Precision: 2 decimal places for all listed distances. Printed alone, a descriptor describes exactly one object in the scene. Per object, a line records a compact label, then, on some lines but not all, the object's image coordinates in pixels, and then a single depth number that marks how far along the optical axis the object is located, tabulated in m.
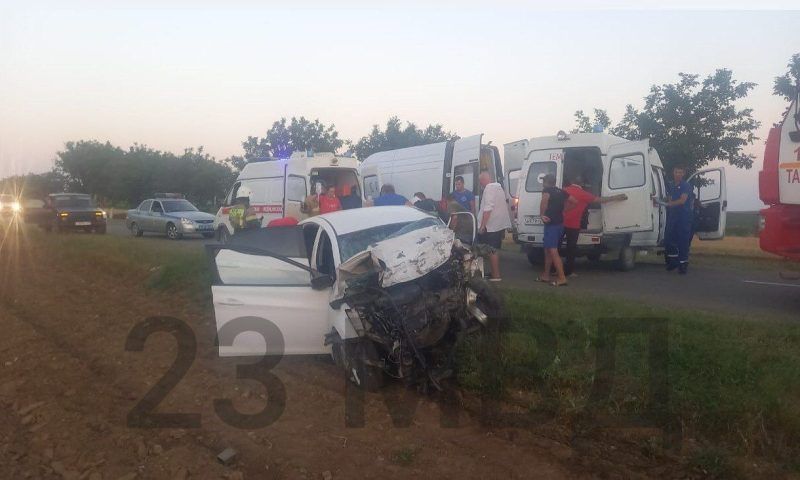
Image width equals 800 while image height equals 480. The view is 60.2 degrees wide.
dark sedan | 25.30
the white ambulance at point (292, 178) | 15.51
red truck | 8.85
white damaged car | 5.86
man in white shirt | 10.88
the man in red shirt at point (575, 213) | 11.36
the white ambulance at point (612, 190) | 12.39
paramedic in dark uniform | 12.27
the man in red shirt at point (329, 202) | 12.69
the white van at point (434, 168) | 15.98
